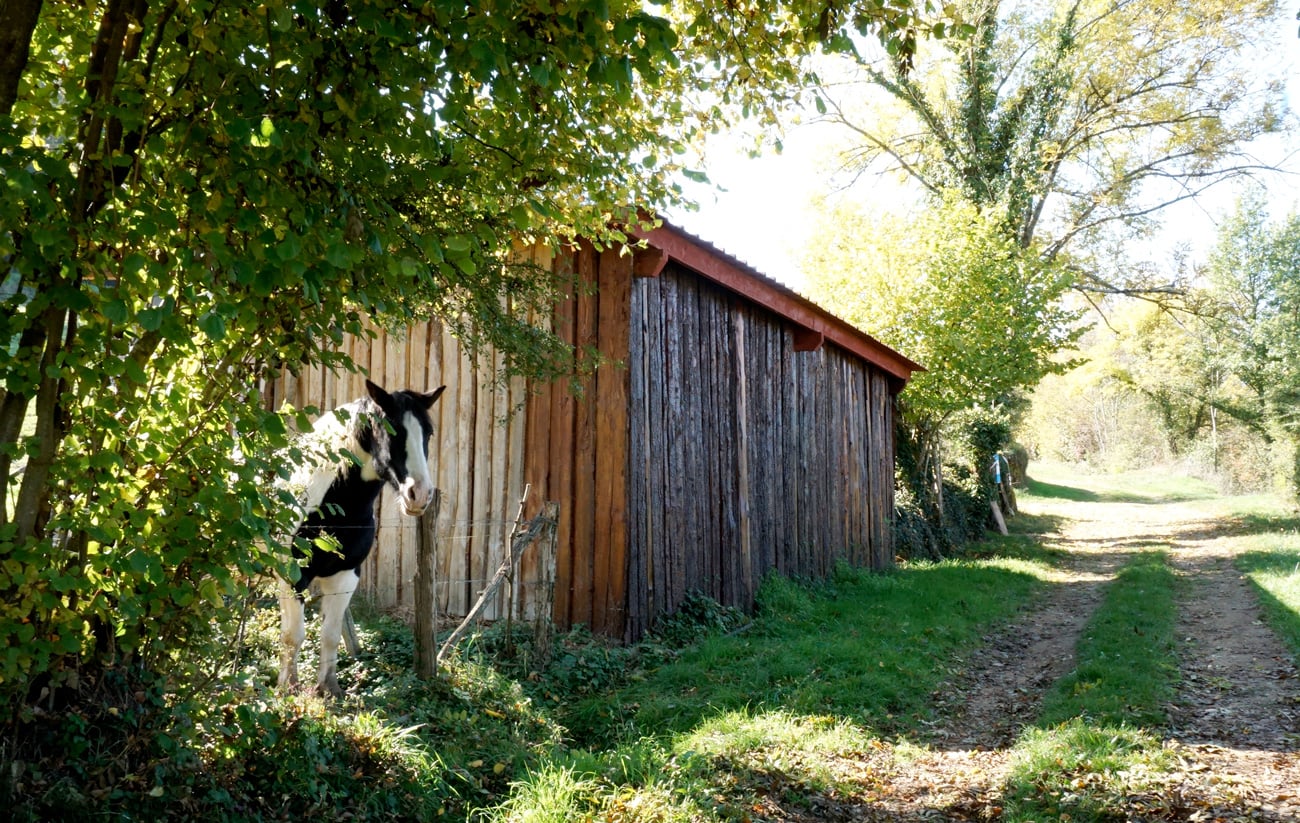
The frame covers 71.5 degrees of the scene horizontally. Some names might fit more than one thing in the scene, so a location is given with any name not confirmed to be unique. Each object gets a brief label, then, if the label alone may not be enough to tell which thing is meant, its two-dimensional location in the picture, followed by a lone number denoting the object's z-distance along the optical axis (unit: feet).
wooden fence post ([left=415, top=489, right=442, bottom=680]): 20.03
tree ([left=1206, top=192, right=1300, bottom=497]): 76.18
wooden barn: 27.91
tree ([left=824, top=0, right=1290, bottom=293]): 76.18
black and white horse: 18.66
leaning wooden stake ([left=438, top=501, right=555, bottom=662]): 22.20
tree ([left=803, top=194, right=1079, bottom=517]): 57.67
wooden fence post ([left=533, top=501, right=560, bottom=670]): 23.68
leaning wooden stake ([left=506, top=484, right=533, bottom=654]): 22.49
